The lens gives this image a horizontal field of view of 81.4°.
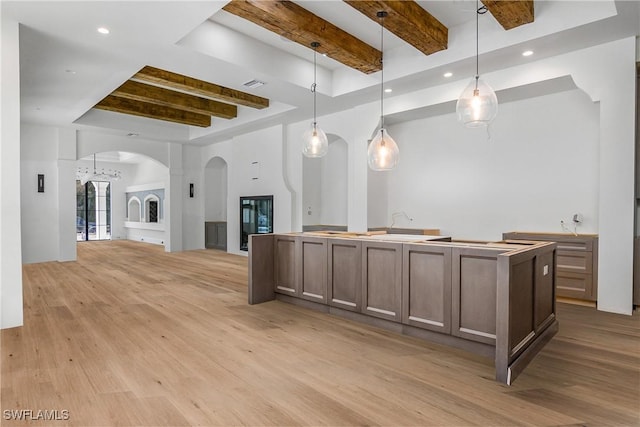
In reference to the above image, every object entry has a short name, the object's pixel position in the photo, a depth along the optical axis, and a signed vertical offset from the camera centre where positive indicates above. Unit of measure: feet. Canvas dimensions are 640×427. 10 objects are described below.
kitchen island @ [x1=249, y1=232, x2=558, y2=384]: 9.25 -2.47
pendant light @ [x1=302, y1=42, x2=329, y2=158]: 15.78 +2.79
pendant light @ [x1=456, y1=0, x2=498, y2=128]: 11.41 +3.21
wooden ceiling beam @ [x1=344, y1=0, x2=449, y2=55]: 12.62 +6.84
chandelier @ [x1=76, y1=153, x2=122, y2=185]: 41.65 +4.02
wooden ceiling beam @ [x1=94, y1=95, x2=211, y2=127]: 24.50 +6.91
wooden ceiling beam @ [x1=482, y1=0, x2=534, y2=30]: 12.51 +6.86
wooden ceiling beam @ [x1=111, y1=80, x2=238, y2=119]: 21.76 +6.91
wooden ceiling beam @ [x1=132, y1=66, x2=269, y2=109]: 18.99 +6.70
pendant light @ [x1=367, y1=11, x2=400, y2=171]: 14.32 +2.13
